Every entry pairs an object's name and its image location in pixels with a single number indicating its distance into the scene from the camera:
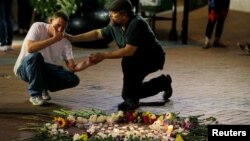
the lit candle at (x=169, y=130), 6.15
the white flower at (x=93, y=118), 6.69
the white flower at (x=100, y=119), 6.70
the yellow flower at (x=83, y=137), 5.79
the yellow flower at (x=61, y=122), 6.47
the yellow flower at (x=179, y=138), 5.81
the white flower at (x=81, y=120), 6.66
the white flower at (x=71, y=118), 6.64
